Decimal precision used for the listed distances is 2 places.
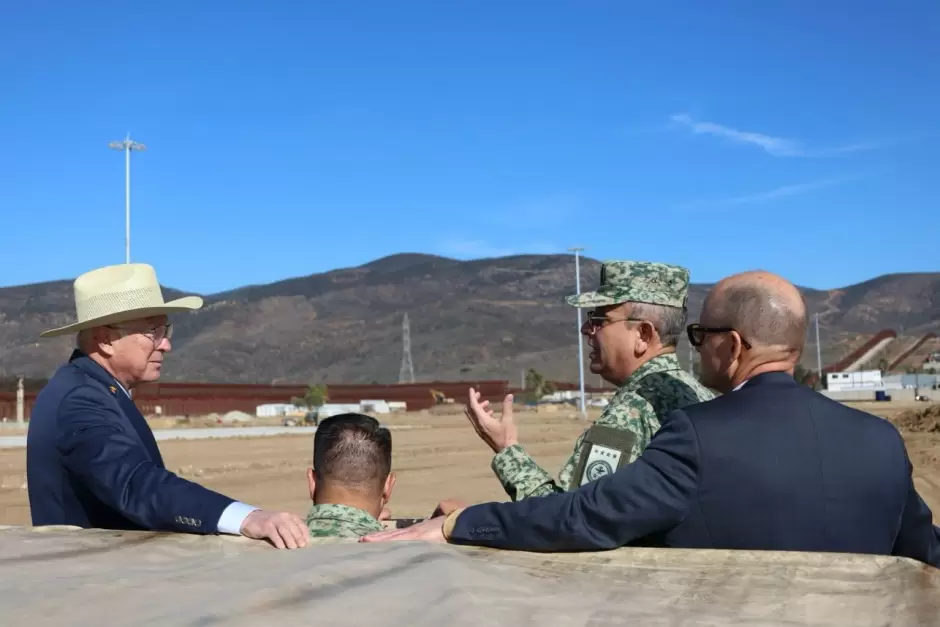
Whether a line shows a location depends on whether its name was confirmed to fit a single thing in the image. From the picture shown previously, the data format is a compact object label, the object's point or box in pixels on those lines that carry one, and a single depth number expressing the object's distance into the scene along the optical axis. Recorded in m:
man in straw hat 2.69
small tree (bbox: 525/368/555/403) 75.81
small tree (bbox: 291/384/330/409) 54.12
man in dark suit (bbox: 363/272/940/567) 2.37
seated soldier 3.21
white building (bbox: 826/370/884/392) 75.44
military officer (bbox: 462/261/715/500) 3.23
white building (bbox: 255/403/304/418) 58.88
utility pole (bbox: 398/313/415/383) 119.56
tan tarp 1.80
